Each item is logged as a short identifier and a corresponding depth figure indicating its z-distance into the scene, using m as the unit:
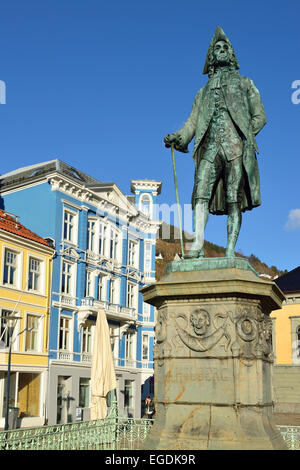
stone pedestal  6.22
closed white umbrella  17.47
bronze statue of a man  7.47
